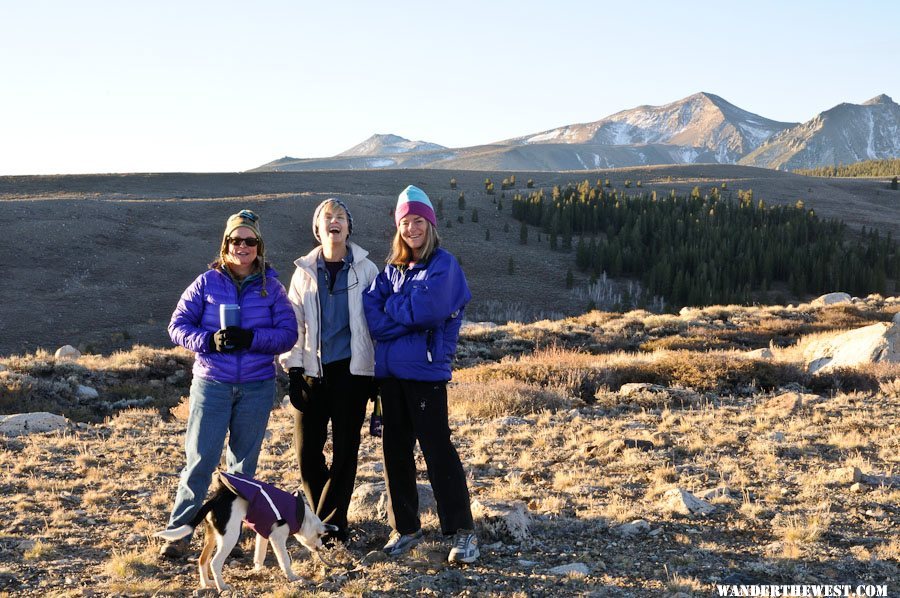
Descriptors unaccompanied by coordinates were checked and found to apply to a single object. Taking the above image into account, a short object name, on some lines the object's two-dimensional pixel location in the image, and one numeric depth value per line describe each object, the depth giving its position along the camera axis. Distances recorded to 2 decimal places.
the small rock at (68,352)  21.56
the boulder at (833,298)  32.78
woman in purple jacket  4.77
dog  4.34
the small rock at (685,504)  5.71
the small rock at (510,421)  9.46
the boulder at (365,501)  5.71
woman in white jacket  4.89
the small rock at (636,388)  11.41
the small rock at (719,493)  6.12
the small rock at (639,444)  7.95
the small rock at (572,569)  4.55
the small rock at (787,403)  9.66
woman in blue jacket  4.64
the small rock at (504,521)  5.19
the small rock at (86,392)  14.97
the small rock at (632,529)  5.32
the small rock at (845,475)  6.41
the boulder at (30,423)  9.81
